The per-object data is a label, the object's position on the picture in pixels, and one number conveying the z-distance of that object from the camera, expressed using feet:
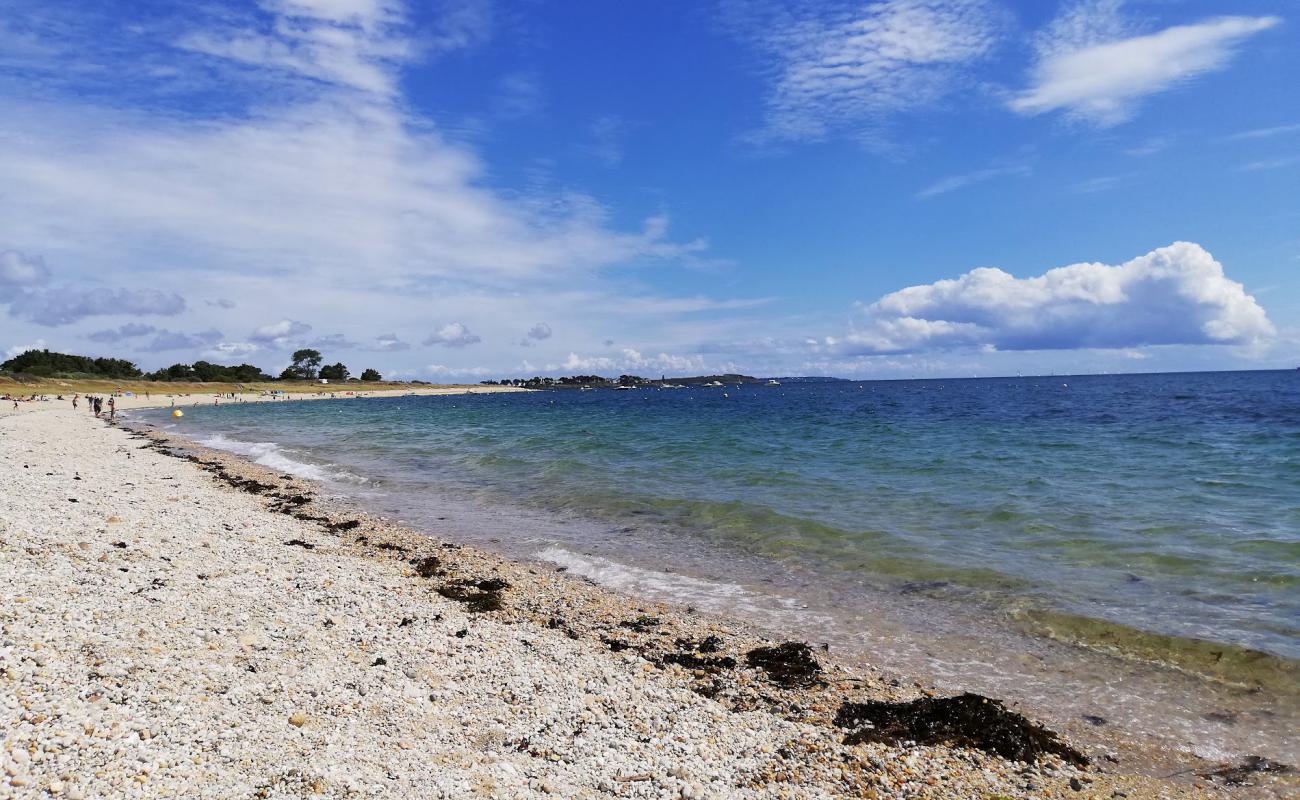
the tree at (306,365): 603.67
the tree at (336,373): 639.76
